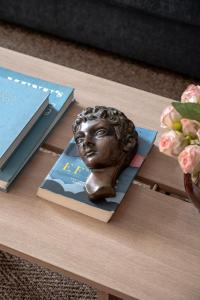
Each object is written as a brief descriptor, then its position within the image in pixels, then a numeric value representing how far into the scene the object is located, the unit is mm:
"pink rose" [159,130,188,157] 988
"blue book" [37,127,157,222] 1104
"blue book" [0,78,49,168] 1169
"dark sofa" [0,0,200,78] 1859
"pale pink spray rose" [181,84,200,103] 1000
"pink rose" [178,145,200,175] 955
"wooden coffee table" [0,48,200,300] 1027
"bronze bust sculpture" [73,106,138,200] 1123
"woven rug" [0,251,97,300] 1450
